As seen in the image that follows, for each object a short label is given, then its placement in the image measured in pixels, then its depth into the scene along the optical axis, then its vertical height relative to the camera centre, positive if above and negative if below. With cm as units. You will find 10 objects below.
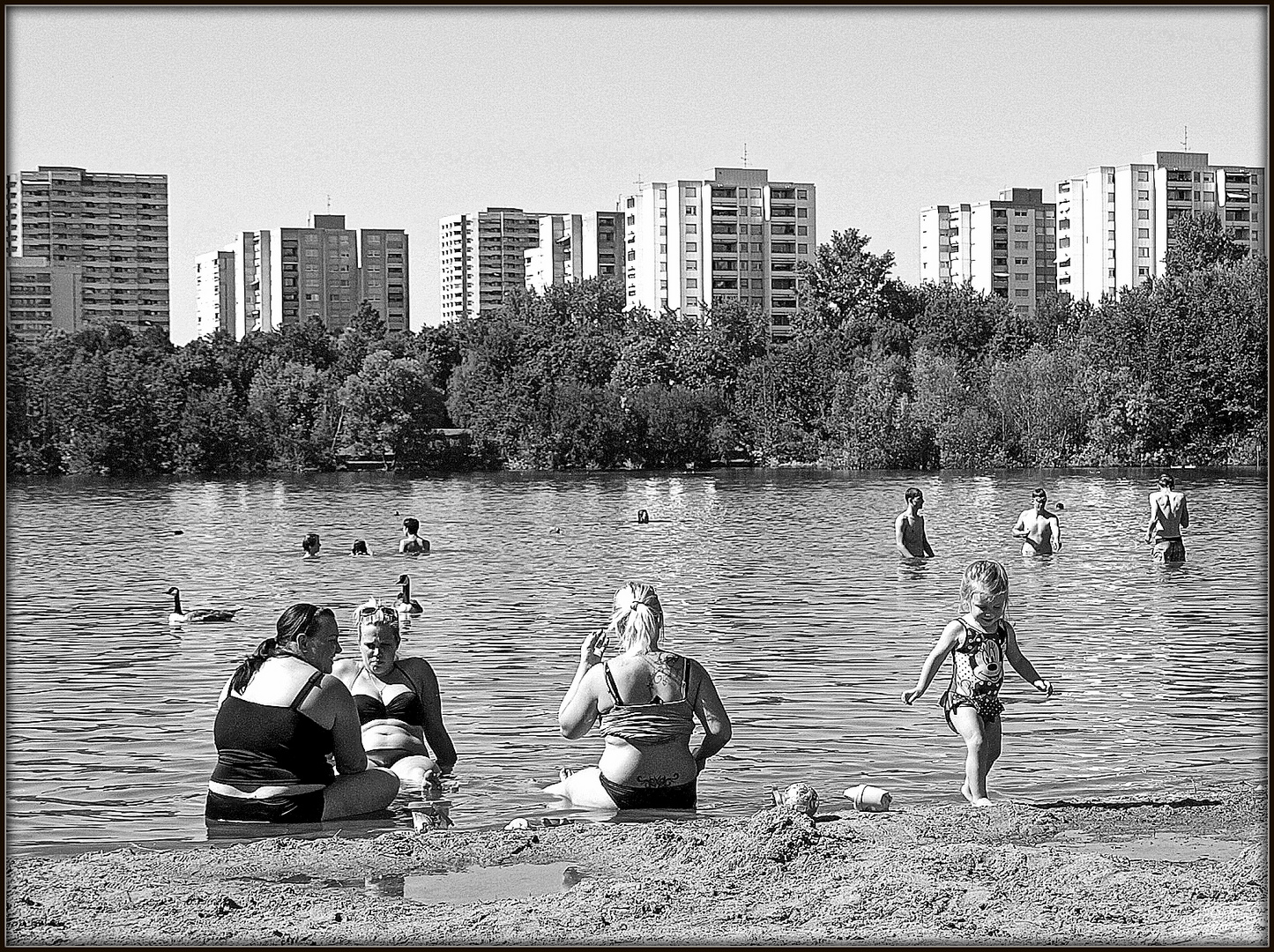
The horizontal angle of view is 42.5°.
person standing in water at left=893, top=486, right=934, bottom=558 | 2911 -168
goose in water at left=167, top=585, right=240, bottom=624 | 2189 -229
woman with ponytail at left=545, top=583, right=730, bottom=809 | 924 -152
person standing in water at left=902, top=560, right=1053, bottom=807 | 914 -122
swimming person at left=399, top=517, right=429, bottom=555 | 3419 -211
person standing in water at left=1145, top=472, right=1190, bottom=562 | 2773 -144
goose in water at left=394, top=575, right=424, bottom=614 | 2200 -218
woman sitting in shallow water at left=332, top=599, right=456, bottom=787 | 1035 -168
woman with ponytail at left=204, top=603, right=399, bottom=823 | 889 -163
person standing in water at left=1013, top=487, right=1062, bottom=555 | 2958 -168
